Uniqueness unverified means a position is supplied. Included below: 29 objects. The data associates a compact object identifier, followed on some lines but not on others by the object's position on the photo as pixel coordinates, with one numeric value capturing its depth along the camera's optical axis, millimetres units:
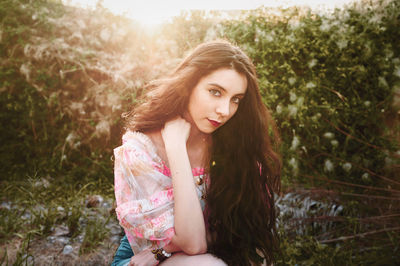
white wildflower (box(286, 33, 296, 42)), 3543
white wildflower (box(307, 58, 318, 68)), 3439
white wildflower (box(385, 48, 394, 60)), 3354
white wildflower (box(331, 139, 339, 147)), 3396
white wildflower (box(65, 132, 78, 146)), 3697
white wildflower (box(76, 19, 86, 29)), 3867
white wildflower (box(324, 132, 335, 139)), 3375
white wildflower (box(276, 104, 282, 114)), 3536
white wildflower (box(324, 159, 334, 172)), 3379
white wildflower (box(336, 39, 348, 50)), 3404
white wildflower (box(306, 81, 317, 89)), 3426
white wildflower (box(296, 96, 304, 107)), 3448
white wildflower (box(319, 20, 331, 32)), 3441
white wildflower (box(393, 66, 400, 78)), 3192
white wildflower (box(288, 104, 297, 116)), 3455
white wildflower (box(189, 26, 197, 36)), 4057
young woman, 1631
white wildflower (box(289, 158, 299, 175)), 3407
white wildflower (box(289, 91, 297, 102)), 3488
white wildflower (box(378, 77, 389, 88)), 3318
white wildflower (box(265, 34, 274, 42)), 3565
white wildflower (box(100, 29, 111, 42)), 3882
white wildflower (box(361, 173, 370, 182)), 3176
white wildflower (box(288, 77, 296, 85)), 3514
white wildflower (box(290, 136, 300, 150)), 3457
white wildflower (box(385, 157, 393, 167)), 2969
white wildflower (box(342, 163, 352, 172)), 3263
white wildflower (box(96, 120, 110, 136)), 3727
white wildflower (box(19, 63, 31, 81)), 3574
